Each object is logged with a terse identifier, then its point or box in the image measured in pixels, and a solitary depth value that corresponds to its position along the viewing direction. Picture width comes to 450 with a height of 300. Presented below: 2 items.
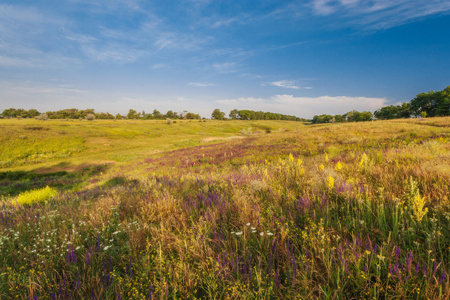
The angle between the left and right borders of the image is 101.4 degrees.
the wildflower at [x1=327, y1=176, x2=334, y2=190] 2.88
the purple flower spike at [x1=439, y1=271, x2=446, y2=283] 1.15
